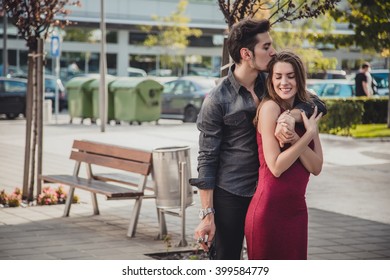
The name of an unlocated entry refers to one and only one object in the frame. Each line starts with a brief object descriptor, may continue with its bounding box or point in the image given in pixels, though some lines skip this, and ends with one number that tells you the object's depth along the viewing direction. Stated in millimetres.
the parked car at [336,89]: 28750
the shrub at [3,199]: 10344
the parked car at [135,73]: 47712
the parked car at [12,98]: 28125
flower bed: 10289
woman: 4332
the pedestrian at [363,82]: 24828
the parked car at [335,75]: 40962
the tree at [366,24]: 20031
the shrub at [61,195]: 10544
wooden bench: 8430
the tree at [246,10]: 6871
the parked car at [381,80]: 30656
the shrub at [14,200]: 10250
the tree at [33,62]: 10562
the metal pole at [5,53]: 36378
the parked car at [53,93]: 33281
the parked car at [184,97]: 26344
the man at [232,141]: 4594
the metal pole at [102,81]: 22500
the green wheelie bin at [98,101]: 26344
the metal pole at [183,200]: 7809
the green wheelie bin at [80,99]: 26922
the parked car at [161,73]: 51775
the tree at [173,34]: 50094
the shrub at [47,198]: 10383
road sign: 26141
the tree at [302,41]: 30656
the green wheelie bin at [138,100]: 25500
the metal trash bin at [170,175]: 8188
